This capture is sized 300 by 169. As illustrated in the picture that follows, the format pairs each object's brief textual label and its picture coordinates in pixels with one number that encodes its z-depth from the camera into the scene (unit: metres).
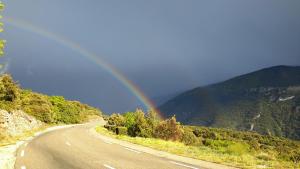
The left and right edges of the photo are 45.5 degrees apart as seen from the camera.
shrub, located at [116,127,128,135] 53.76
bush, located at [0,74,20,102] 40.88
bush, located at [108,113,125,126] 74.35
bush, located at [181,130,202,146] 62.61
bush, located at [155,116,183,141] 44.69
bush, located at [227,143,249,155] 24.70
